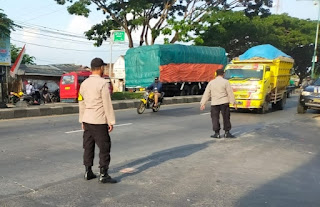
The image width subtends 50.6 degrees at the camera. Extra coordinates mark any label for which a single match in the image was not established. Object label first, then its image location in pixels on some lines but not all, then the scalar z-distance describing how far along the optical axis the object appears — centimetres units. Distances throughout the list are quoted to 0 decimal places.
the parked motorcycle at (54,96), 2178
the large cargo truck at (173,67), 2270
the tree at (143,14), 2439
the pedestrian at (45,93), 2137
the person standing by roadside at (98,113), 455
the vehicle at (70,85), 1919
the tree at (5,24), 1675
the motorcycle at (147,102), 1371
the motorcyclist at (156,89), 1403
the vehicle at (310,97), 1373
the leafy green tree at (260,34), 2816
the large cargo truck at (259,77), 1373
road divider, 1200
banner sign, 1953
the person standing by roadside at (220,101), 831
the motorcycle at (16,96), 1661
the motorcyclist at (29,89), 1800
